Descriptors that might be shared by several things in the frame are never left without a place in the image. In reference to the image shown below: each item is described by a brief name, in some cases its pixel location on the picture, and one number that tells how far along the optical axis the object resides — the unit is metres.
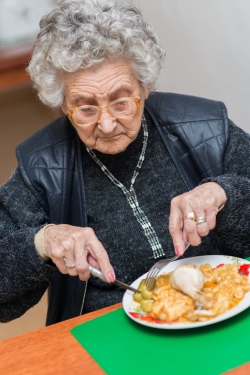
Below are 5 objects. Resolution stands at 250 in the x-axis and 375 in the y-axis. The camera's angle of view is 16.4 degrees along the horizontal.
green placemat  1.09
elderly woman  1.36
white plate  1.14
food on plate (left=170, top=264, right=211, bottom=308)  1.18
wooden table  1.14
